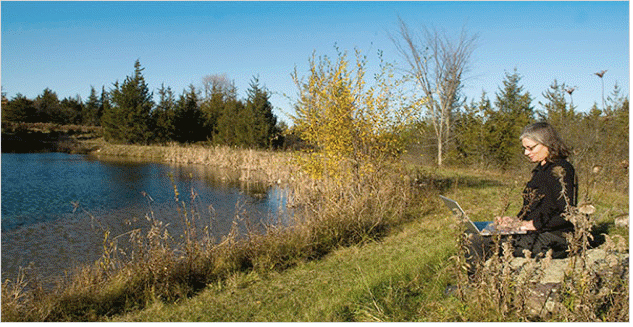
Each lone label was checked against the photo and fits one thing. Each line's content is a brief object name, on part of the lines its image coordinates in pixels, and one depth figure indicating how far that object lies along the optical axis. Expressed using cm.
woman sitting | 344
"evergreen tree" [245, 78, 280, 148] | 2842
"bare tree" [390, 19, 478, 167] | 2269
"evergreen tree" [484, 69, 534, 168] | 1956
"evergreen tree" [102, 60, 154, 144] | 3225
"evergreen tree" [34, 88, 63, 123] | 4053
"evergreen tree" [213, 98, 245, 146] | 2945
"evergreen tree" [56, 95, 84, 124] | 4171
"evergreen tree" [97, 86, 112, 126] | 3506
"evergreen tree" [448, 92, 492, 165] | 2025
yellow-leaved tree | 850
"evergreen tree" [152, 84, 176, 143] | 3284
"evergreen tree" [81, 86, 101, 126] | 4166
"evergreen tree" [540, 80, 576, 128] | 1528
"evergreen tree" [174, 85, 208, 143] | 3412
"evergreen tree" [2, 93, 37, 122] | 3609
